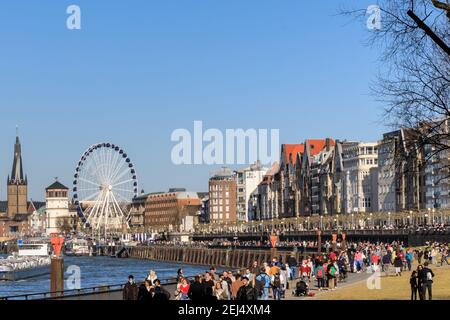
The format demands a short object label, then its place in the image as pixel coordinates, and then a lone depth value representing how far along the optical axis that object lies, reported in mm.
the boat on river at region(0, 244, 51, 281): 117250
